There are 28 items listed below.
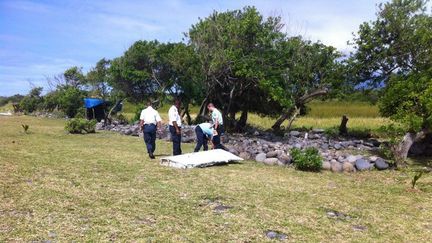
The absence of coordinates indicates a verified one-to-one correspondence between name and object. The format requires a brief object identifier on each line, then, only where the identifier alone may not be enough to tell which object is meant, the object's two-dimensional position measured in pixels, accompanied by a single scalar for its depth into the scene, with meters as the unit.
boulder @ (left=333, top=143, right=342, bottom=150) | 18.88
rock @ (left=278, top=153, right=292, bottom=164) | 12.82
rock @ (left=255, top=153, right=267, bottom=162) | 13.30
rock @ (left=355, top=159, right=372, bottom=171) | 12.34
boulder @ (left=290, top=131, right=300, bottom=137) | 23.92
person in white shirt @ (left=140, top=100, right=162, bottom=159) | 12.69
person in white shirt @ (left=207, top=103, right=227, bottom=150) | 13.53
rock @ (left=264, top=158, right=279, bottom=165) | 12.86
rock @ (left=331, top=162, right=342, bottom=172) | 12.08
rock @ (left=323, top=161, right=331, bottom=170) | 12.23
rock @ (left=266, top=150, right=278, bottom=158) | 13.35
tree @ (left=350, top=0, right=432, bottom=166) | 17.22
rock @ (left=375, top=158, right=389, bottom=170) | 12.50
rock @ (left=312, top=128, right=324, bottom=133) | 25.34
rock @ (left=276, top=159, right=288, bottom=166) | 12.77
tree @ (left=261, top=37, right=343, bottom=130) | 22.38
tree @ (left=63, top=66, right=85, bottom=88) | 47.69
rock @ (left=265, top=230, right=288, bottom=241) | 6.12
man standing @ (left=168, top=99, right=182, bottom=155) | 12.96
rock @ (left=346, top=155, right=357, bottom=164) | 12.48
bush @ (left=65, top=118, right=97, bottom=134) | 22.61
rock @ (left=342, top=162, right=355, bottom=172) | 12.12
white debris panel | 11.34
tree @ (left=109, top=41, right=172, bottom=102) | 28.23
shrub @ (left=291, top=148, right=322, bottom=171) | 11.77
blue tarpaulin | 34.61
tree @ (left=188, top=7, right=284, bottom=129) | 20.52
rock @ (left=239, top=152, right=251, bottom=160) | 13.79
